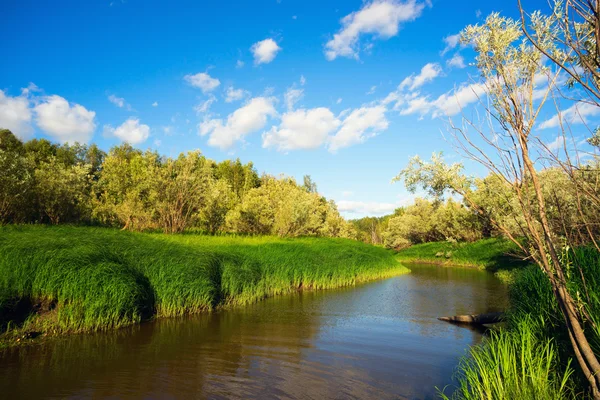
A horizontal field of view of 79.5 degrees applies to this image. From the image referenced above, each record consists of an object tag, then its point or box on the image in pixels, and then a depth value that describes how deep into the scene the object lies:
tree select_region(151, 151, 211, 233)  24.16
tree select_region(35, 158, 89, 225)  19.59
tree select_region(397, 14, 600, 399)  3.92
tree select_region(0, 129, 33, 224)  16.59
